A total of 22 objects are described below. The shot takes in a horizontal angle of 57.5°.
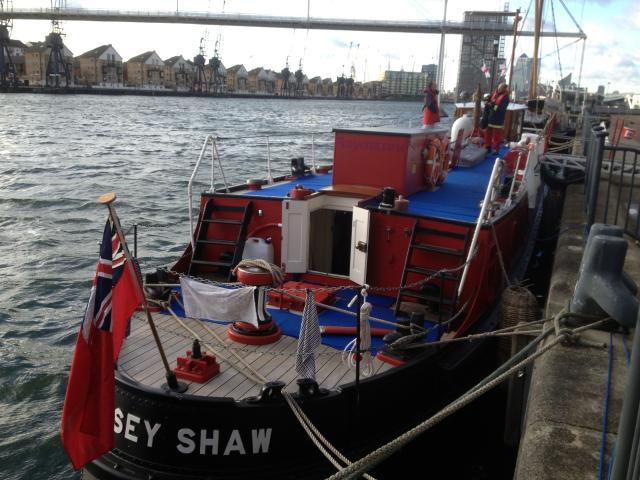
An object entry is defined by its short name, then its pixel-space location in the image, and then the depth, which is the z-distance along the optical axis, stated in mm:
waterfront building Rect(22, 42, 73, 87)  133250
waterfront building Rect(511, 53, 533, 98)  49294
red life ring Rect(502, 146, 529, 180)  11664
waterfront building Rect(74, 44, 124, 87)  150625
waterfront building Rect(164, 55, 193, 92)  170375
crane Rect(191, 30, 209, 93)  167125
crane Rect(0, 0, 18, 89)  118912
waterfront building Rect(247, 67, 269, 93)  199125
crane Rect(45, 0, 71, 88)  129875
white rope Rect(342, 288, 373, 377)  6598
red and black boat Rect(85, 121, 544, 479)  5895
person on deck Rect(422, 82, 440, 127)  13398
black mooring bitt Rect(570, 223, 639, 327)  4523
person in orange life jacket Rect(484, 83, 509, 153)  15914
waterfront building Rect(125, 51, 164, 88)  161000
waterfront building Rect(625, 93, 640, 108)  69188
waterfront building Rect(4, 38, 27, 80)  135162
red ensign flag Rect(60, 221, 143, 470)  5082
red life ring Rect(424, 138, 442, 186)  10766
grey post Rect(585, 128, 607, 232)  8156
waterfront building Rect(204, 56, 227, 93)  177000
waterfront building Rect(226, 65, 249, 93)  188625
